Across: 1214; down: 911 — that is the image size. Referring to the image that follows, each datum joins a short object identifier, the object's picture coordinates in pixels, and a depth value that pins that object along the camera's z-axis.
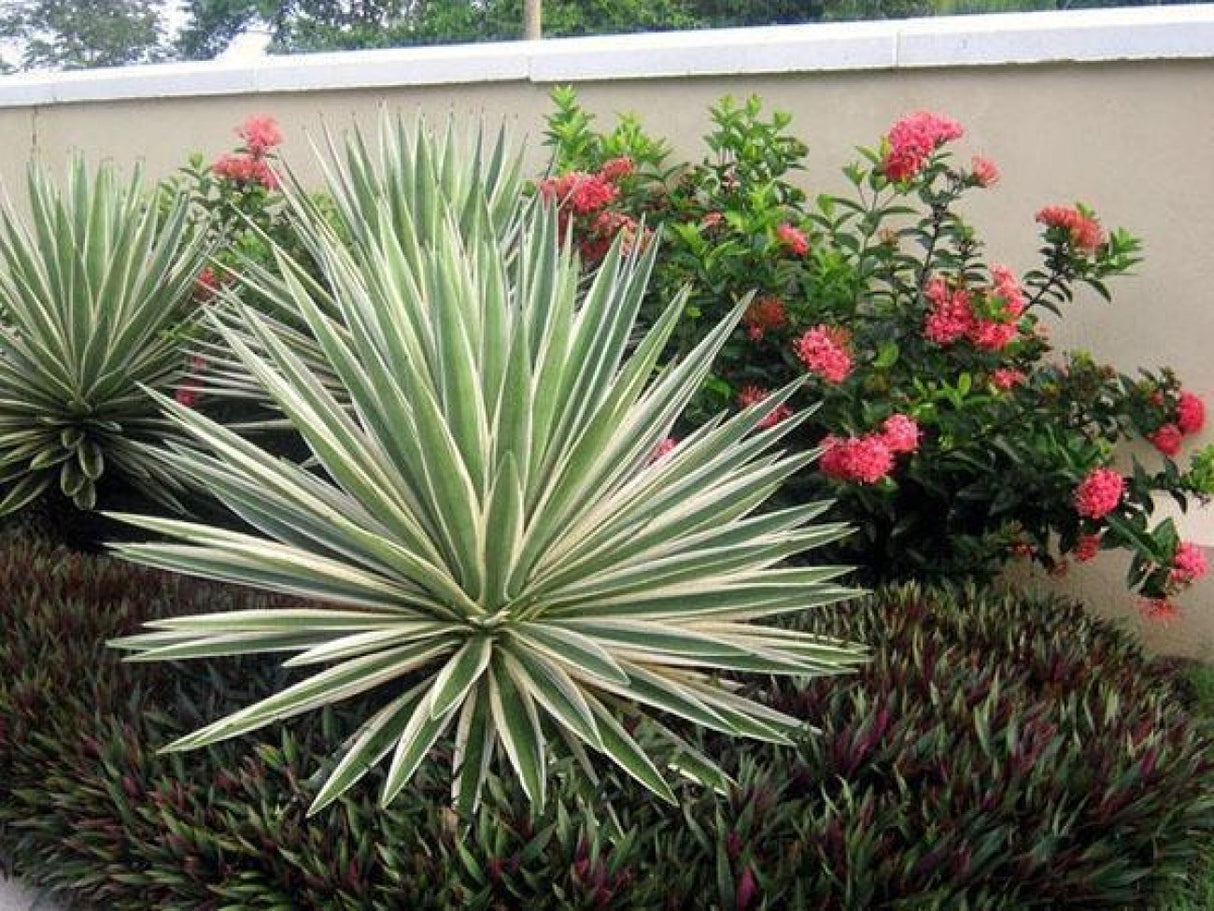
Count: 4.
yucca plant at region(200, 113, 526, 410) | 4.63
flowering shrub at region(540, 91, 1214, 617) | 4.38
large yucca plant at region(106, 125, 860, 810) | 3.07
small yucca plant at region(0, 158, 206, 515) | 5.12
